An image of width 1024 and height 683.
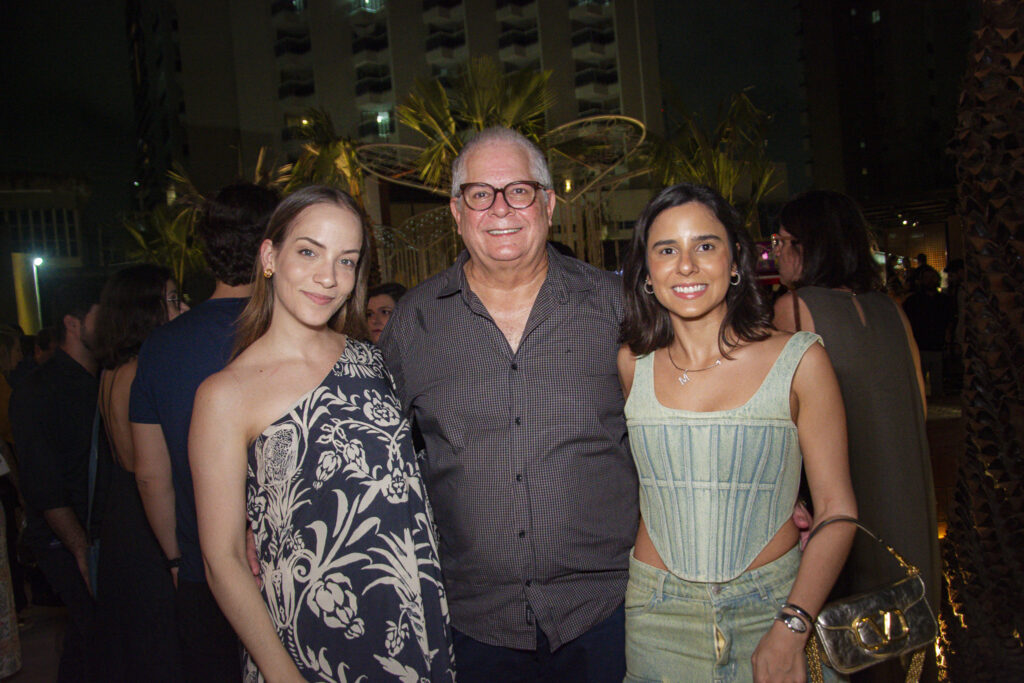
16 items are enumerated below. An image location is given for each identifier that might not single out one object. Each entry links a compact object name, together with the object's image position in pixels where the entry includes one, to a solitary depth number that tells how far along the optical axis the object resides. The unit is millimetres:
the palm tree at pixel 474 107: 10297
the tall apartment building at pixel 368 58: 45188
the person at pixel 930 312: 10094
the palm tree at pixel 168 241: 17547
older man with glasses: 2209
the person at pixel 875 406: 2742
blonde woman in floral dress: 1795
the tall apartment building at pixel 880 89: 34562
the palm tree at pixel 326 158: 11359
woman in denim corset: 1794
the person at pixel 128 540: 3076
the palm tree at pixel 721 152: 12578
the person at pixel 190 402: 2523
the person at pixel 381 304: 5148
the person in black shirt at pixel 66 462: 3611
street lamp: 24031
